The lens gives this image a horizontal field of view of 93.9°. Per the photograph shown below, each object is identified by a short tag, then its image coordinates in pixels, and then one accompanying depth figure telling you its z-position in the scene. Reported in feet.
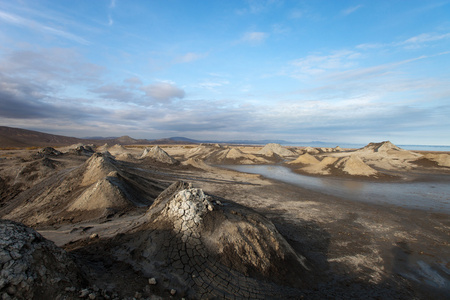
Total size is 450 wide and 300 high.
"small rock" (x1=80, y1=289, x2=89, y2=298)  9.27
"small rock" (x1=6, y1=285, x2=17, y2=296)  8.10
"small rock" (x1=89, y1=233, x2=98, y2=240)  16.97
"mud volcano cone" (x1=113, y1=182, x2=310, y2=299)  12.95
